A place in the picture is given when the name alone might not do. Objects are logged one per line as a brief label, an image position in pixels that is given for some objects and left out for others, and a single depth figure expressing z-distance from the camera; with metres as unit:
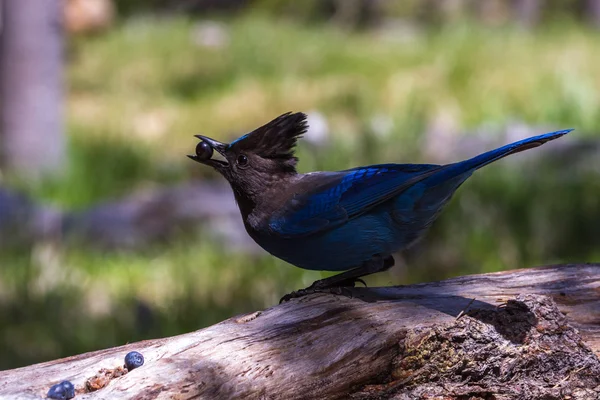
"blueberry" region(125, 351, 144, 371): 4.61
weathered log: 4.59
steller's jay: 5.59
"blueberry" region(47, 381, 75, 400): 4.36
